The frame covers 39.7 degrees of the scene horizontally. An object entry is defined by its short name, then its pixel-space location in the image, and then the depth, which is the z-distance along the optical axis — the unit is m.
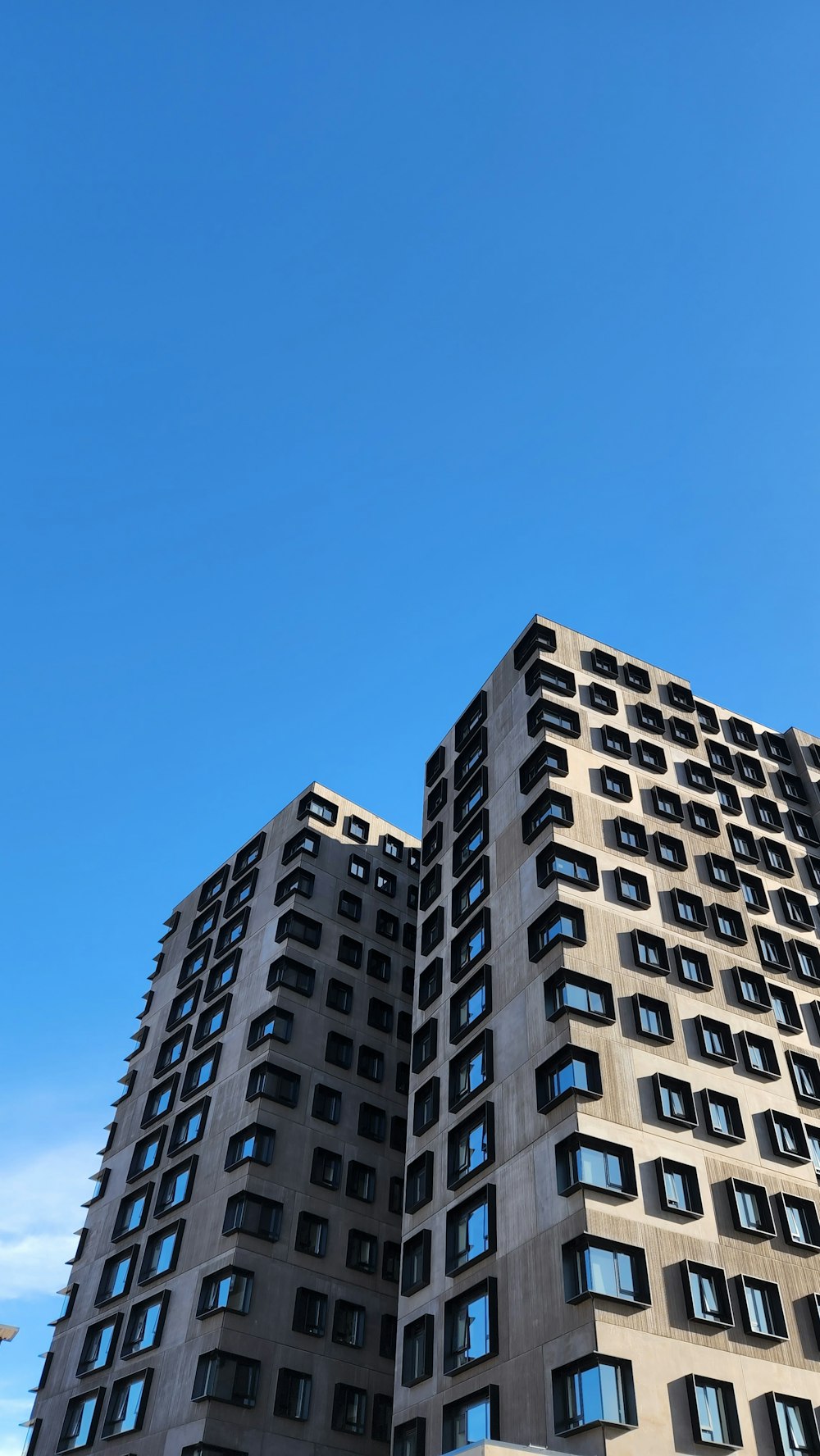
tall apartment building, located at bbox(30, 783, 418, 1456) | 49.56
